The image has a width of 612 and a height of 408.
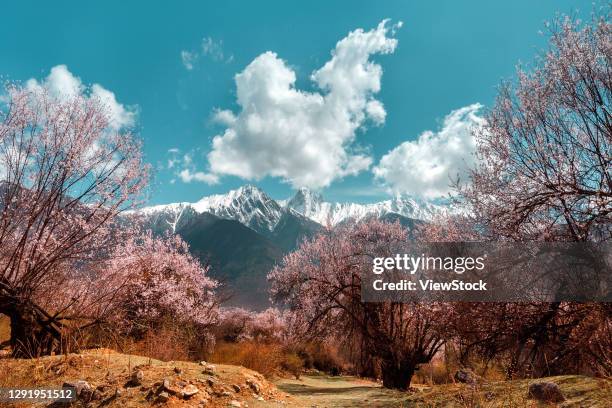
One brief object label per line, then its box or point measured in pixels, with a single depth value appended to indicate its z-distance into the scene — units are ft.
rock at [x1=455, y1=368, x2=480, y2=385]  23.78
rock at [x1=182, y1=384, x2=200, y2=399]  19.47
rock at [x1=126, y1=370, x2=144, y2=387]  20.74
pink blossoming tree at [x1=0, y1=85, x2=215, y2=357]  28.43
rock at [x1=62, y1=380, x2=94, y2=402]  20.07
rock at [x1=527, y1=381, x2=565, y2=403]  16.55
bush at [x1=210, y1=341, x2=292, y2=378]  52.95
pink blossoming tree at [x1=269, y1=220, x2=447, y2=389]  53.78
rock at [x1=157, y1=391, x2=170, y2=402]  18.67
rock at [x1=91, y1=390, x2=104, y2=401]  19.99
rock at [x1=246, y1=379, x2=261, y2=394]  23.18
